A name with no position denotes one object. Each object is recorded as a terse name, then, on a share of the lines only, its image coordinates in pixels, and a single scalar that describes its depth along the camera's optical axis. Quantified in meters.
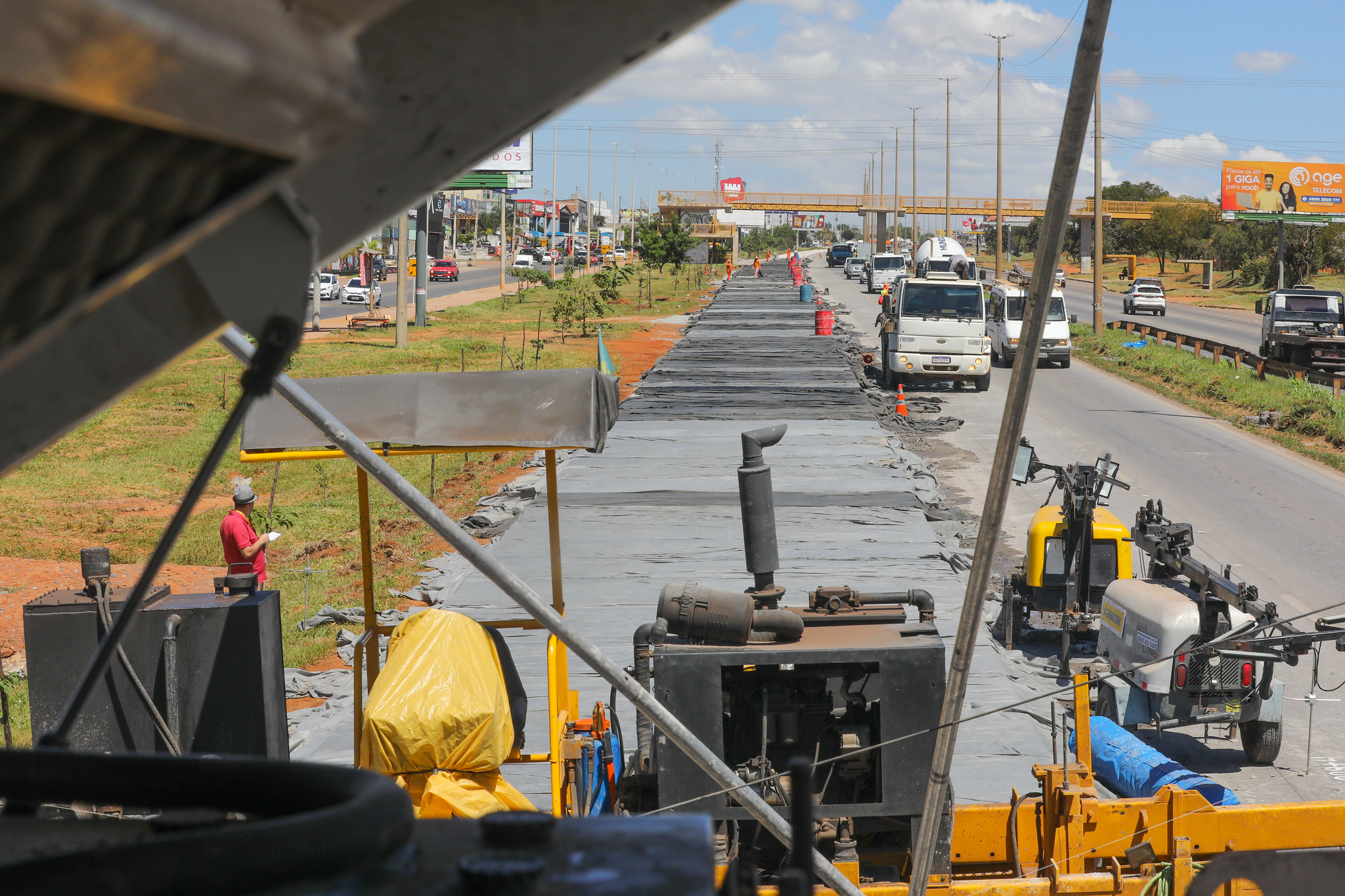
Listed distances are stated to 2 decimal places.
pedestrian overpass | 117.00
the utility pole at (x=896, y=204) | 106.25
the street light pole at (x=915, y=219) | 97.50
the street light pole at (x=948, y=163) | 84.88
